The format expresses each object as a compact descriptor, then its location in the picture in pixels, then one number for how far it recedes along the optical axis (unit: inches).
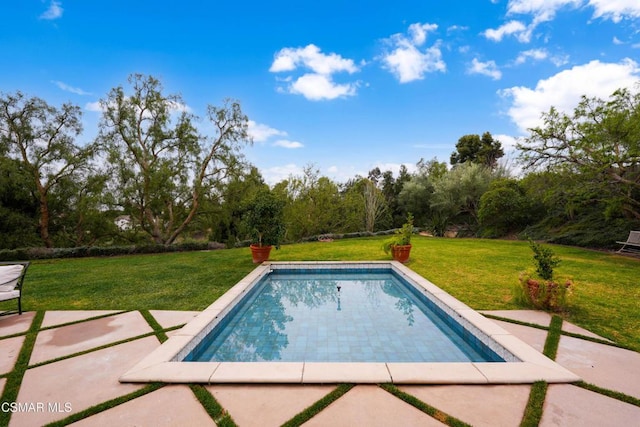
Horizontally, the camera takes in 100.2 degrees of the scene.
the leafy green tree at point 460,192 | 773.3
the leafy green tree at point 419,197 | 917.4
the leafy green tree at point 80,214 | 551.5
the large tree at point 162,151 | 516.4
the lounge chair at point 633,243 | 363.0
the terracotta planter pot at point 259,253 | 330.6
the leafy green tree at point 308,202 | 706.2
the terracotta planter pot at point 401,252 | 332.5
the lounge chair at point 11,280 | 159.6
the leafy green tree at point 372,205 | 811.4
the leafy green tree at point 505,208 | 622.2
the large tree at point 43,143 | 504.7
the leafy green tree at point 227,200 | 576.4
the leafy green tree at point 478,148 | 1222.3
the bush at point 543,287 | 164.2
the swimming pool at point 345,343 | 99.5
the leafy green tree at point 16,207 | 485.9
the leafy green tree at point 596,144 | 325.7
